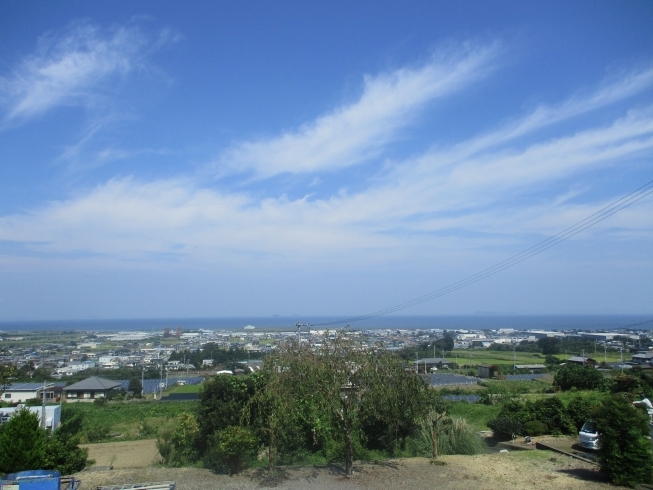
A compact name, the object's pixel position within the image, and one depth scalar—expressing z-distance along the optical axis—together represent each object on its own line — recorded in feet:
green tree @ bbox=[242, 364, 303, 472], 34.04
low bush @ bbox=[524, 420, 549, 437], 59.00
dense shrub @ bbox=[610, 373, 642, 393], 88.23
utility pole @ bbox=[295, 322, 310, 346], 76.38
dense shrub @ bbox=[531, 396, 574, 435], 59.26
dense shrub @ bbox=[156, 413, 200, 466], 42.09
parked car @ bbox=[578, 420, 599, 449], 45.65
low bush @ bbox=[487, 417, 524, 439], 59.31
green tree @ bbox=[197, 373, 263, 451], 40.98
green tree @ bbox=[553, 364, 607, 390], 109.50
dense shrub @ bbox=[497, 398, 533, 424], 61.41
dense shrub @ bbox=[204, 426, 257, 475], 34.50
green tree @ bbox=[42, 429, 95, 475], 32.96
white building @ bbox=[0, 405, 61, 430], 64.43
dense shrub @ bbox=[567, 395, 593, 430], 59.11
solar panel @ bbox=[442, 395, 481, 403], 101.14
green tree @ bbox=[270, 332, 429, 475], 33.40
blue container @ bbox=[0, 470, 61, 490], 26.24
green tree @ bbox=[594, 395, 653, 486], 31.07
